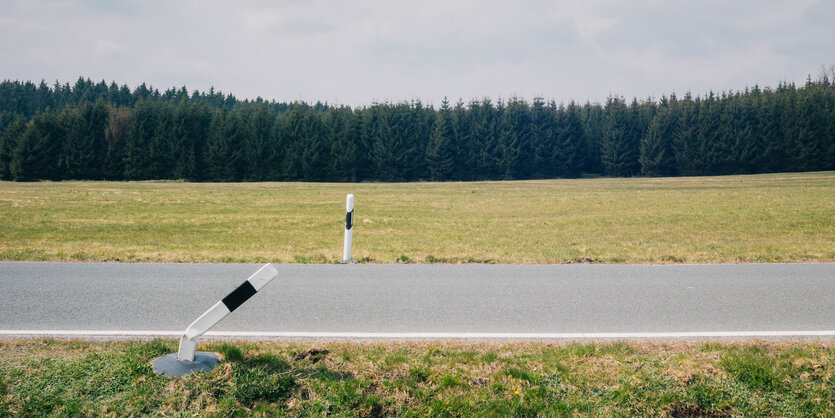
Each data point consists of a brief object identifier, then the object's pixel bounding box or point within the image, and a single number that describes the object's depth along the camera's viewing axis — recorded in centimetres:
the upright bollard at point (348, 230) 972
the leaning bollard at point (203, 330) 389
